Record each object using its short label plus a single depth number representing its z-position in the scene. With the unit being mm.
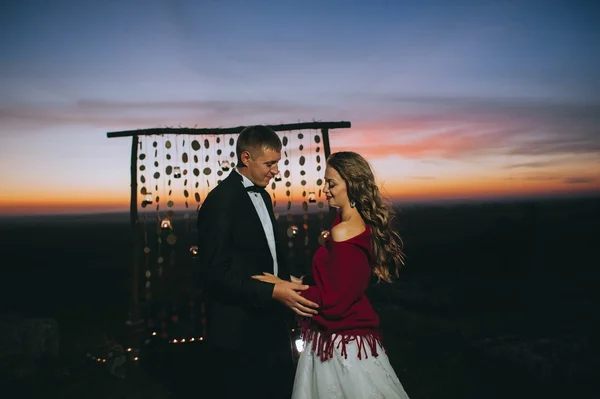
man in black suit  2691
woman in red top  2586
